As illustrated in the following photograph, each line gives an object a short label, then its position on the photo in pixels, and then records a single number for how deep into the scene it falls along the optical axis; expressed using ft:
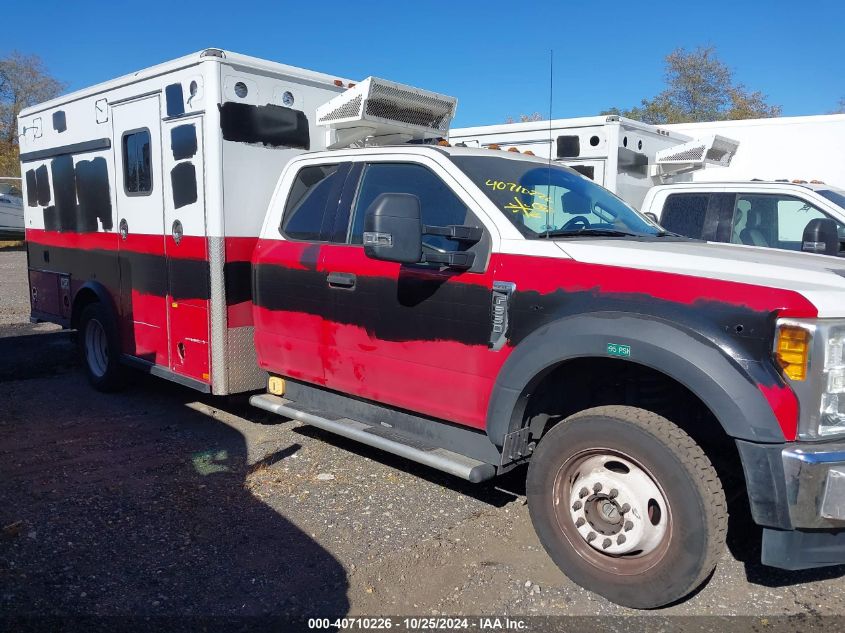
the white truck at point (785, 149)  30.94
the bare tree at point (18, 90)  130.93
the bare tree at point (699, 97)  109.60
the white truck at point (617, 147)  25.23
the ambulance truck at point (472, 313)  9.70
